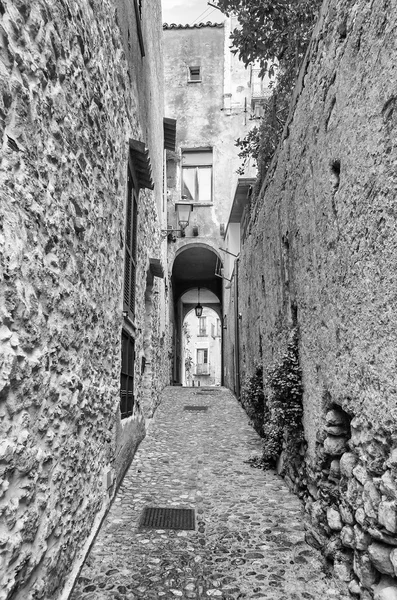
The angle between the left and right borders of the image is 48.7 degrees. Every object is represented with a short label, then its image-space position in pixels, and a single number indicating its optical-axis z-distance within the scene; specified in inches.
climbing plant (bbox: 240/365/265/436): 244.2
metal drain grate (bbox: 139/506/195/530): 133.2
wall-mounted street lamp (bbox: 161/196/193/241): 450.7
